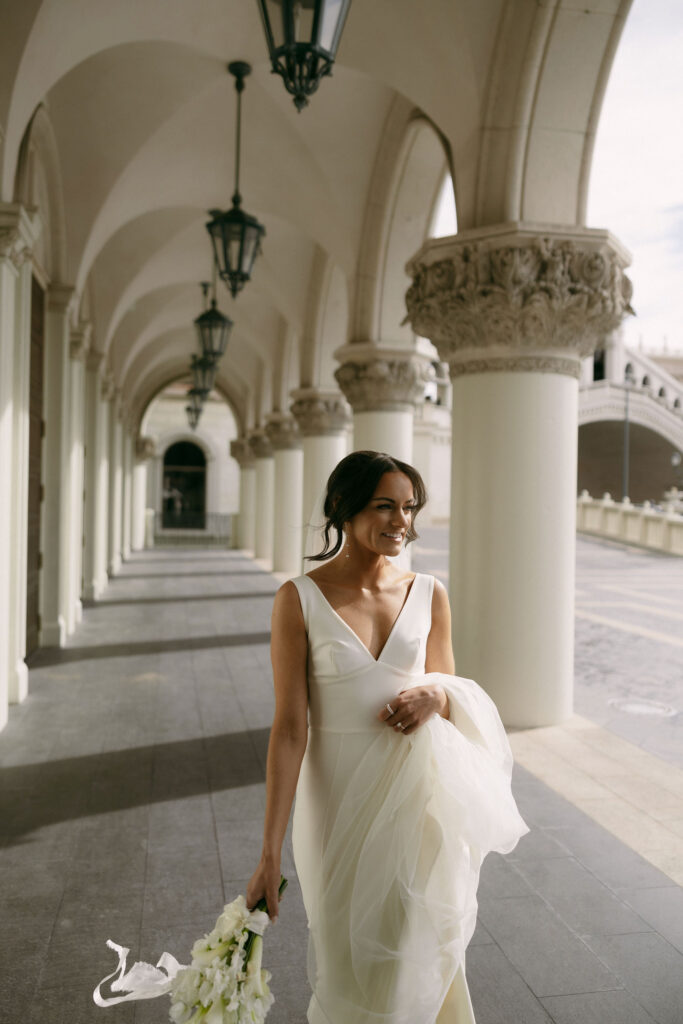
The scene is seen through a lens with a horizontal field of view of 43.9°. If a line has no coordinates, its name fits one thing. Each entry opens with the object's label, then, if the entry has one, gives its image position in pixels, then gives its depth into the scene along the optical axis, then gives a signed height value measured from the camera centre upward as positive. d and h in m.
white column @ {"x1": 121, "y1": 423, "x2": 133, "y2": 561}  22.20 +0.05
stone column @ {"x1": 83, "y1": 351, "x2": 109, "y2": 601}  12.70 +0.20
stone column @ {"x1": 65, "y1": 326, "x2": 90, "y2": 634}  9.43 +0.27
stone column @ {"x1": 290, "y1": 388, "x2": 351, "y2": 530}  13.50 +1.06
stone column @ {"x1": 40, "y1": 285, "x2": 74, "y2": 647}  8.63 +0.26
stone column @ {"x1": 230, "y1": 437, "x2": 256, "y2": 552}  27.19 +0.06
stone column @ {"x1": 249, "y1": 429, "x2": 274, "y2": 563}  21.81 -0.05
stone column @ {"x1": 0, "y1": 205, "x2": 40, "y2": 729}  5.52 +0.41
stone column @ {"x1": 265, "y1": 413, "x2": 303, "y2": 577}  17.94 +0.18
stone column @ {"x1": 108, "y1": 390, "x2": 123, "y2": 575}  17.20 +0.12
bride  1.97 -0.68
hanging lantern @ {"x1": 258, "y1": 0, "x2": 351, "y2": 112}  3.39 +1.88
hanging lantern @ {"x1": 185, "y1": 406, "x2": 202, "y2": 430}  20.88 +2.03
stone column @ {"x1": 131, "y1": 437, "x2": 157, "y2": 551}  27.87 +0.04
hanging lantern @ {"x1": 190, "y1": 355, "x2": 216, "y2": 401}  11.34 +1.76
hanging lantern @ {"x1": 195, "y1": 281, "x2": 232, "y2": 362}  9.53 +1.88
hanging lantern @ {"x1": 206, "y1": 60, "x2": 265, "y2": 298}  6.66 +2.02
